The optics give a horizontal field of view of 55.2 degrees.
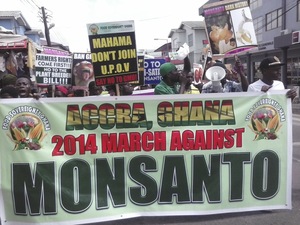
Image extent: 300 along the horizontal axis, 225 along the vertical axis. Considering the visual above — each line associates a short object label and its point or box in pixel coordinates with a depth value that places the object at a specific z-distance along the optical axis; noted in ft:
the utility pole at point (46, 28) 71.24
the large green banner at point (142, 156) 8.63
